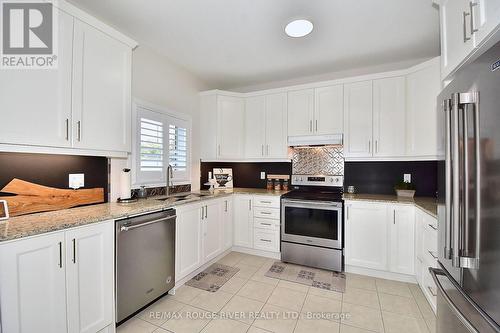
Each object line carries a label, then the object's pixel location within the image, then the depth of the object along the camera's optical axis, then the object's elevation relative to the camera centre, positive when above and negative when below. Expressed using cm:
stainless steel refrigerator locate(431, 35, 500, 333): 83 -11
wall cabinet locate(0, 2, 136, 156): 139 +54
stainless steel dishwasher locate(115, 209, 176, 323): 168 -80
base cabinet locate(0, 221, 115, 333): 115 -70
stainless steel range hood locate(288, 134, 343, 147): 299 +39
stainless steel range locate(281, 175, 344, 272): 267 -81
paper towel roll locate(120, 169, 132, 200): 223 -17
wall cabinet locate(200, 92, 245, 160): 343 +65
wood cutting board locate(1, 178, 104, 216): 157 -24
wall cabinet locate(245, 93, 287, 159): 332 +65
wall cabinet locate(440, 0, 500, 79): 92 +70
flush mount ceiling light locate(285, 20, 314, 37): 196 +131
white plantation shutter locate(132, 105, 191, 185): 246 +26
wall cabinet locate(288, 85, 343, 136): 298 +81
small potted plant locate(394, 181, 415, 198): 275 -28
